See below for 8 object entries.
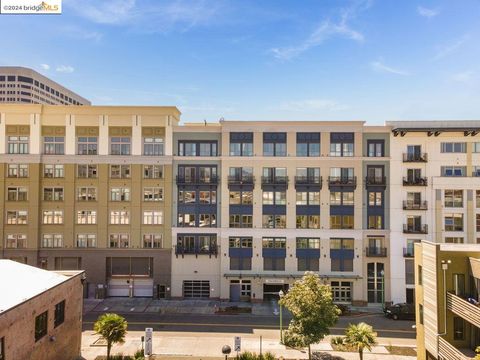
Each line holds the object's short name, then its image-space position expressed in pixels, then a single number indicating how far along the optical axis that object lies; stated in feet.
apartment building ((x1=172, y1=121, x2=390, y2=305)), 154.92
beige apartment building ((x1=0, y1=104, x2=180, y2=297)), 158.51
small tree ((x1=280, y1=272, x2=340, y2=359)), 96.84
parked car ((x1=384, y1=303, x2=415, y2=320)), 136.56
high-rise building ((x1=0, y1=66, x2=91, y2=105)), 536.83
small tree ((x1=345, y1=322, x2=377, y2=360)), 91.67
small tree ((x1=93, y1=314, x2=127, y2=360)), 91.40
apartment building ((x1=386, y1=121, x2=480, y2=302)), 151.12
